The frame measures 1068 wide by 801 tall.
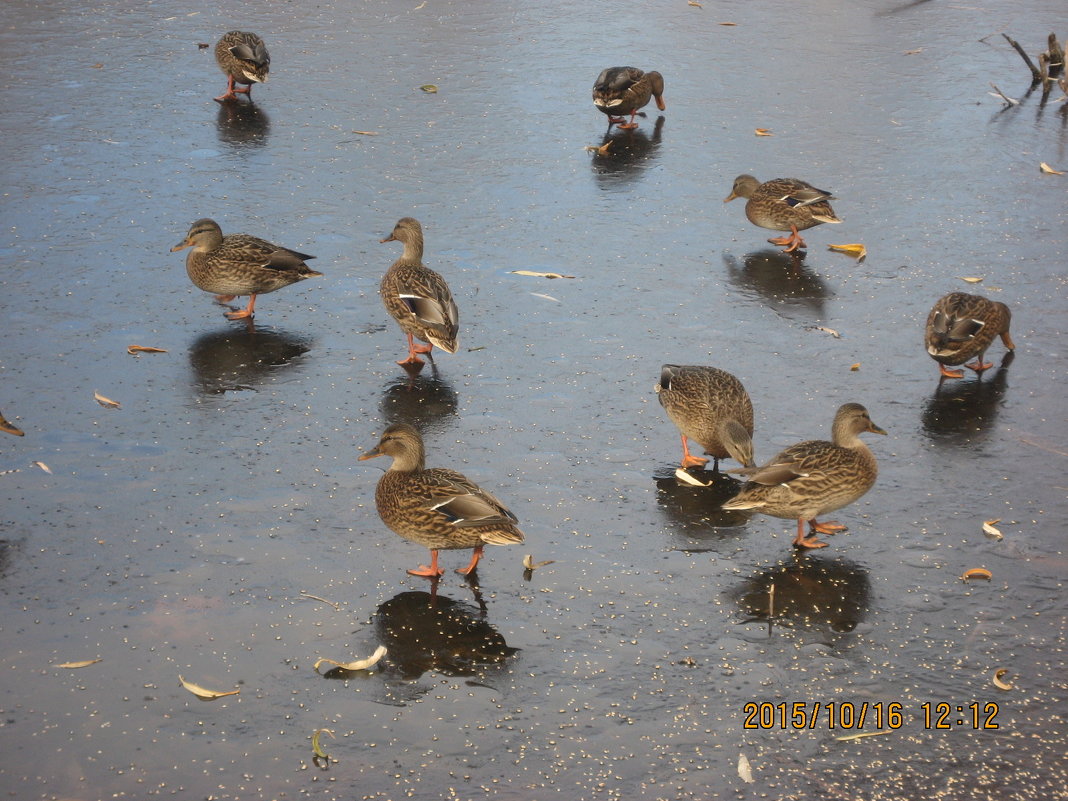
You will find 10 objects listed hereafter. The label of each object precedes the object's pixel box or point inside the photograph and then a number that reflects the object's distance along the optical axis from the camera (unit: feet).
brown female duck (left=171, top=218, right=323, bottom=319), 28.09
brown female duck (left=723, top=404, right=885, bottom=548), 20.31
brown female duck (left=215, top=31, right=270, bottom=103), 40.96
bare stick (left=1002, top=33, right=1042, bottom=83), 46.11
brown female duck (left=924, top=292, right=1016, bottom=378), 25.61
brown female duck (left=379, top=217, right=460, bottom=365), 25.81
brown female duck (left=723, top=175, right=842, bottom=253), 32.24
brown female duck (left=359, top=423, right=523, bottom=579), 19.21
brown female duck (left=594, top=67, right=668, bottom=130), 40.01
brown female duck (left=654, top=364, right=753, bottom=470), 22.17
